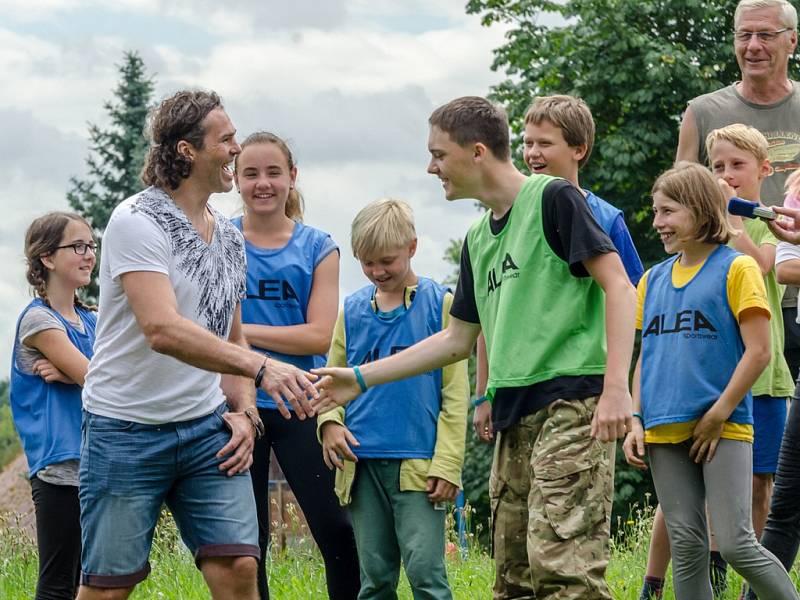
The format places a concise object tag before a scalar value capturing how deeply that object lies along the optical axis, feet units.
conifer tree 160.15
